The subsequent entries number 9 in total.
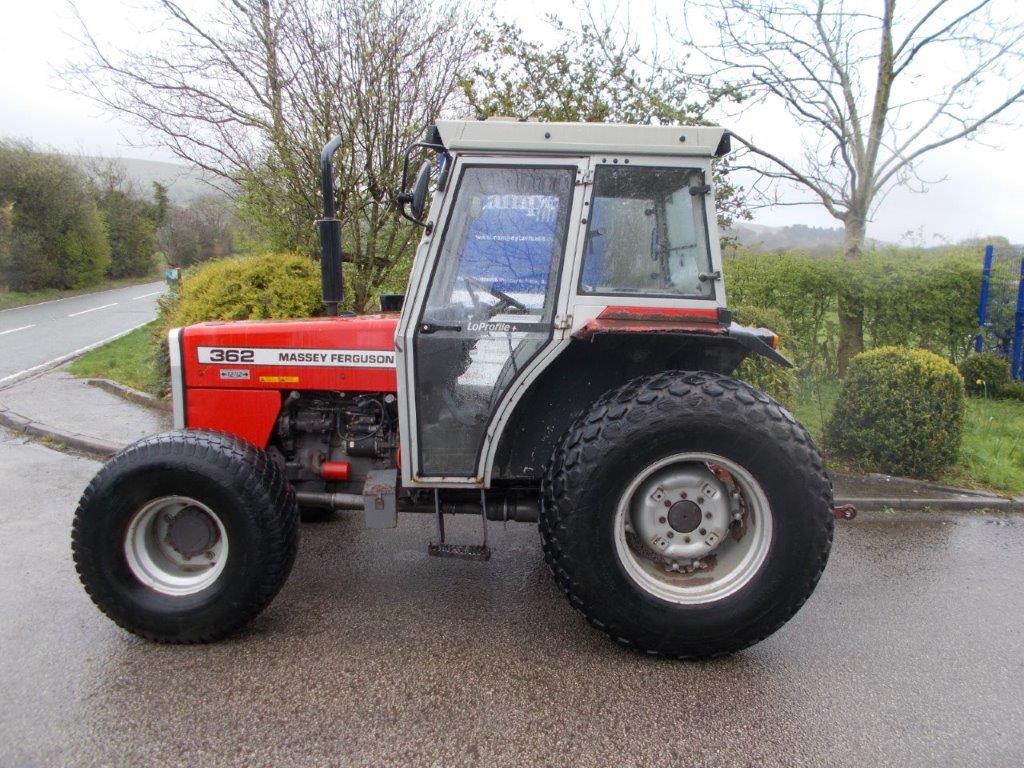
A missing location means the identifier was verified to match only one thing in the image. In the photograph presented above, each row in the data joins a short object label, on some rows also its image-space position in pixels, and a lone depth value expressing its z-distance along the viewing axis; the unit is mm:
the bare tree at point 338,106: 8148
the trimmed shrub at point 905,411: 5547
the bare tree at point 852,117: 7598
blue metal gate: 8359
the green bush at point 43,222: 21703
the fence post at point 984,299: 8242
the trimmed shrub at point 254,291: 6809
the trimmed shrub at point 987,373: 8320
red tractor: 2916
